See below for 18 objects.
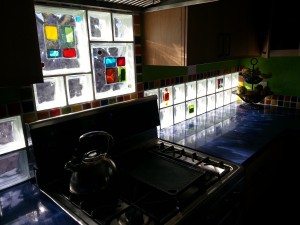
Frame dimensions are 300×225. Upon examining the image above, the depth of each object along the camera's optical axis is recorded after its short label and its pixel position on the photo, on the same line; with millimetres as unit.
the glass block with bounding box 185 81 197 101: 2084
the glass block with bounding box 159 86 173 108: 1880
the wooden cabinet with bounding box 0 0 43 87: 786
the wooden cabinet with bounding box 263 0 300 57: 2020
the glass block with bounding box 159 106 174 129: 1925
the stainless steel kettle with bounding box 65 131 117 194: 1031
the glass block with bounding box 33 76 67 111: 1257
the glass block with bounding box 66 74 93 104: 1364
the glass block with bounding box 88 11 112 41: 1391
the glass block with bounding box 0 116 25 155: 1189
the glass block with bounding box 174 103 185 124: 2039
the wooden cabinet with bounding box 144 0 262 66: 1401
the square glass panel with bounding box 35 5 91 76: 1218
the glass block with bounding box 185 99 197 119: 2121
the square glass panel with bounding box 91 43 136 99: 1452
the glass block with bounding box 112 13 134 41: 1510
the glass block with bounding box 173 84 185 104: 1997
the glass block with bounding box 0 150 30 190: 1198
